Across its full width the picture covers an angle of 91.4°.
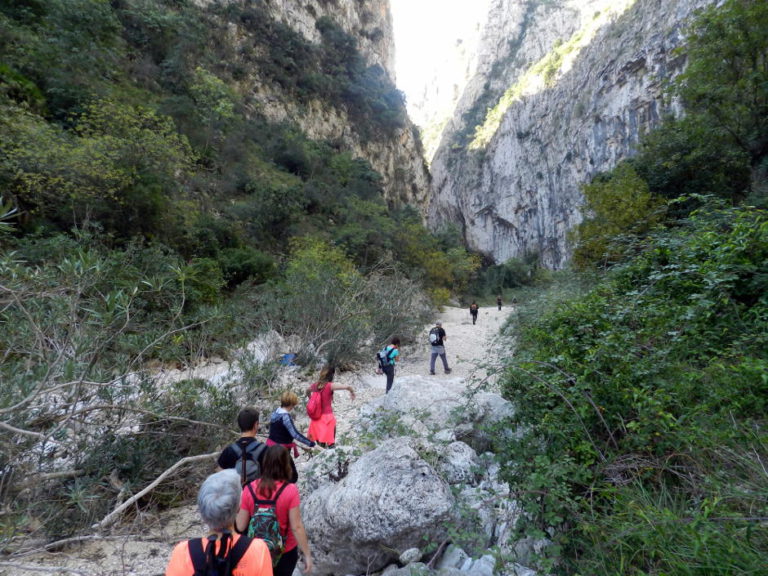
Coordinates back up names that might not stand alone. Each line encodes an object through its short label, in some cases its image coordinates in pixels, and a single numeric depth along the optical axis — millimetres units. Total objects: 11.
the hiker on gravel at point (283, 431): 3254
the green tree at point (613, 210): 10070
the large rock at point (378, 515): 2586
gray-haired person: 1410
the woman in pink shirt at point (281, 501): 2109
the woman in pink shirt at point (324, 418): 3881
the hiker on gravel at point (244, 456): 2580
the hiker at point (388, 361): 6941
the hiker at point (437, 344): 8352
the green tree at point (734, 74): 8281
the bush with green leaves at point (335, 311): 8602
